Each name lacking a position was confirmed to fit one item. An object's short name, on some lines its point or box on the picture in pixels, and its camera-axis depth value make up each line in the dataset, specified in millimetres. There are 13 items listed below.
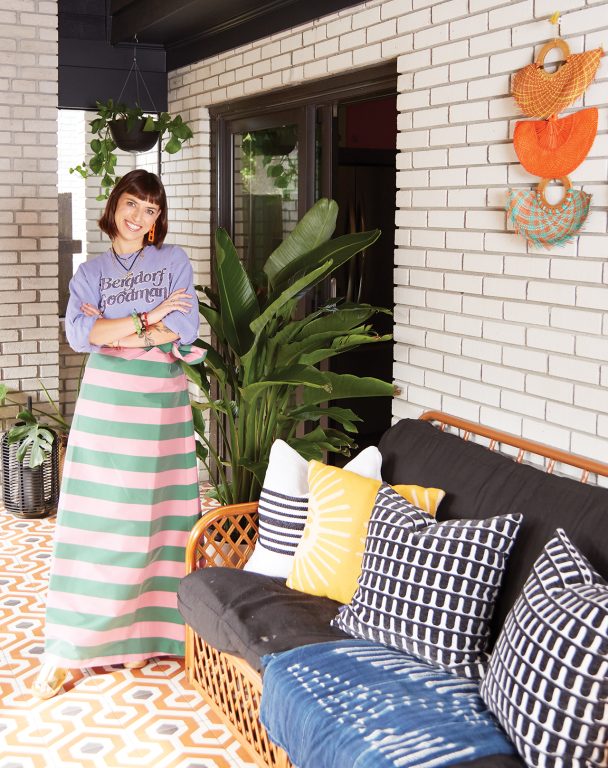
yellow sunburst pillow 2992
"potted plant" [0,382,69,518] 5133
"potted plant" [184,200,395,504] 3701
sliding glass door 4906
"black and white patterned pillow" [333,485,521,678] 2576
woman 3420
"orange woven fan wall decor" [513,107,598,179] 2775
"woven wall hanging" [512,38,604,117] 2750
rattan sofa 2637
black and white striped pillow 3230
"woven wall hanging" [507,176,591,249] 2828
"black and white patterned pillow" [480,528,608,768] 1997
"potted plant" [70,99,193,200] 5586
